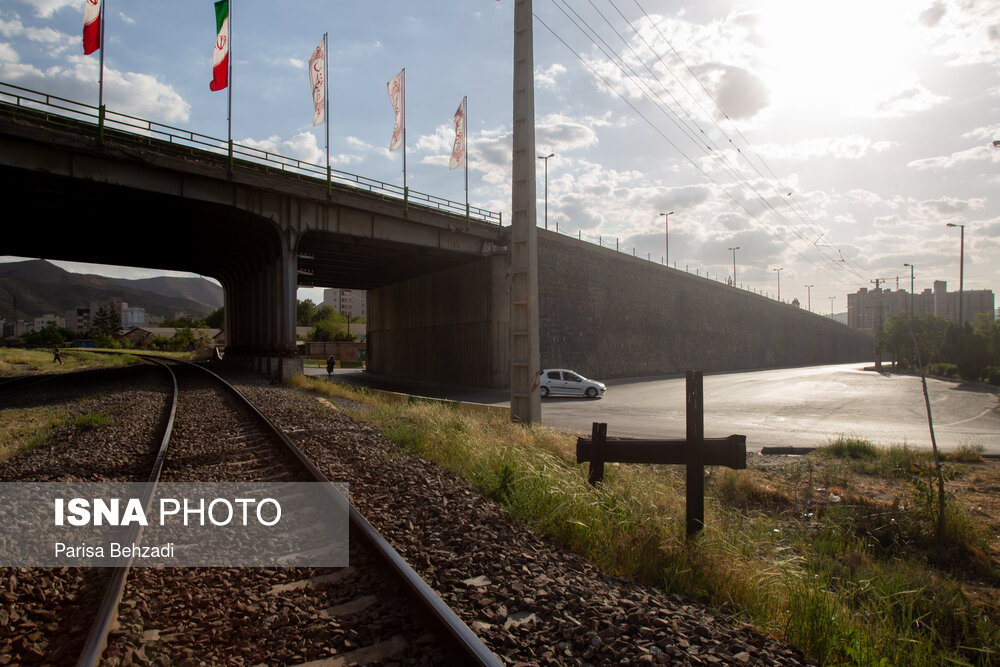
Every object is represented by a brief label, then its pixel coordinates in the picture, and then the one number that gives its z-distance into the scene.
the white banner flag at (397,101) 30.92
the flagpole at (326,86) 28.10
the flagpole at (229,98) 25.13
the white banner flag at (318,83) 28.23
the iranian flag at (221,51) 24.76
